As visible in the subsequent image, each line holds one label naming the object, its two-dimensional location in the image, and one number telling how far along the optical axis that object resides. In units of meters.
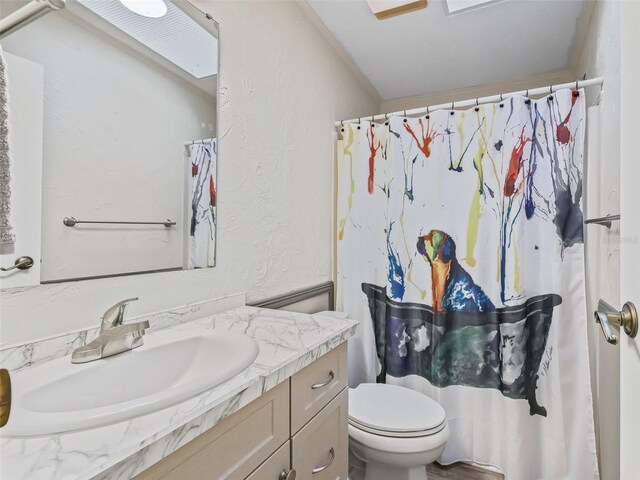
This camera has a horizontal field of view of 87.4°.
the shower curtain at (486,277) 1.57
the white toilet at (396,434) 1.30
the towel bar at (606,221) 1.13
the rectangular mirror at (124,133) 0.82
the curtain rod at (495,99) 1.52
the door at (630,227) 0.58
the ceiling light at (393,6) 1.63
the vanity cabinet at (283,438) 0.58
